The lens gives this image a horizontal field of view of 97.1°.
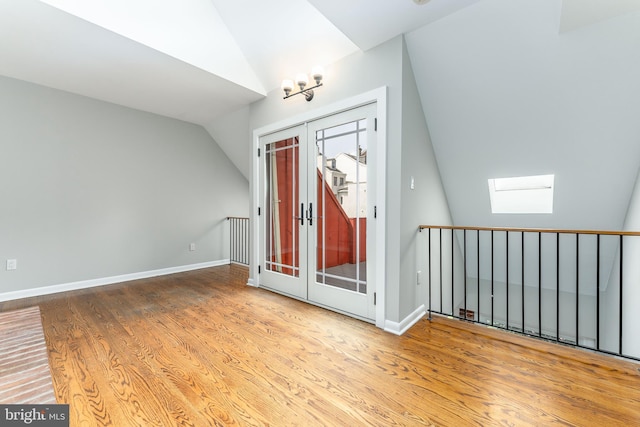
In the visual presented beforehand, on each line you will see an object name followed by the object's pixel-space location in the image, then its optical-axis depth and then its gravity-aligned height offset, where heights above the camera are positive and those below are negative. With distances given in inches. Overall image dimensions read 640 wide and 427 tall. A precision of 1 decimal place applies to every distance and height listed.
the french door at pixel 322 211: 103.9 -2.0
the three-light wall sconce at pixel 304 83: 107.9 +49.9
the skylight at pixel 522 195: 134.2 +3.9
